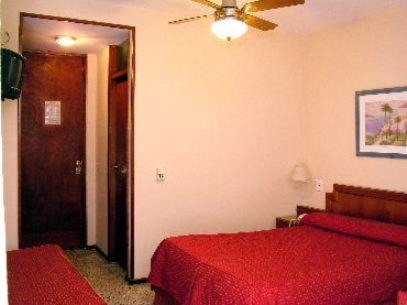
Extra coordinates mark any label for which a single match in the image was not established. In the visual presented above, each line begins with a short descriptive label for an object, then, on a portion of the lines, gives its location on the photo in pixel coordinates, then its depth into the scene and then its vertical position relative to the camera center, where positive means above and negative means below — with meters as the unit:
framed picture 3.72 +0.19
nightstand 4.40 -0.85
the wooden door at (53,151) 5.07 -0.10
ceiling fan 2.58 +0.81
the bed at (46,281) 1.96 -0.74
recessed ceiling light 4.41 +1.11
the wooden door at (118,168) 4.51 -0.29
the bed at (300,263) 2.38 -0.79
